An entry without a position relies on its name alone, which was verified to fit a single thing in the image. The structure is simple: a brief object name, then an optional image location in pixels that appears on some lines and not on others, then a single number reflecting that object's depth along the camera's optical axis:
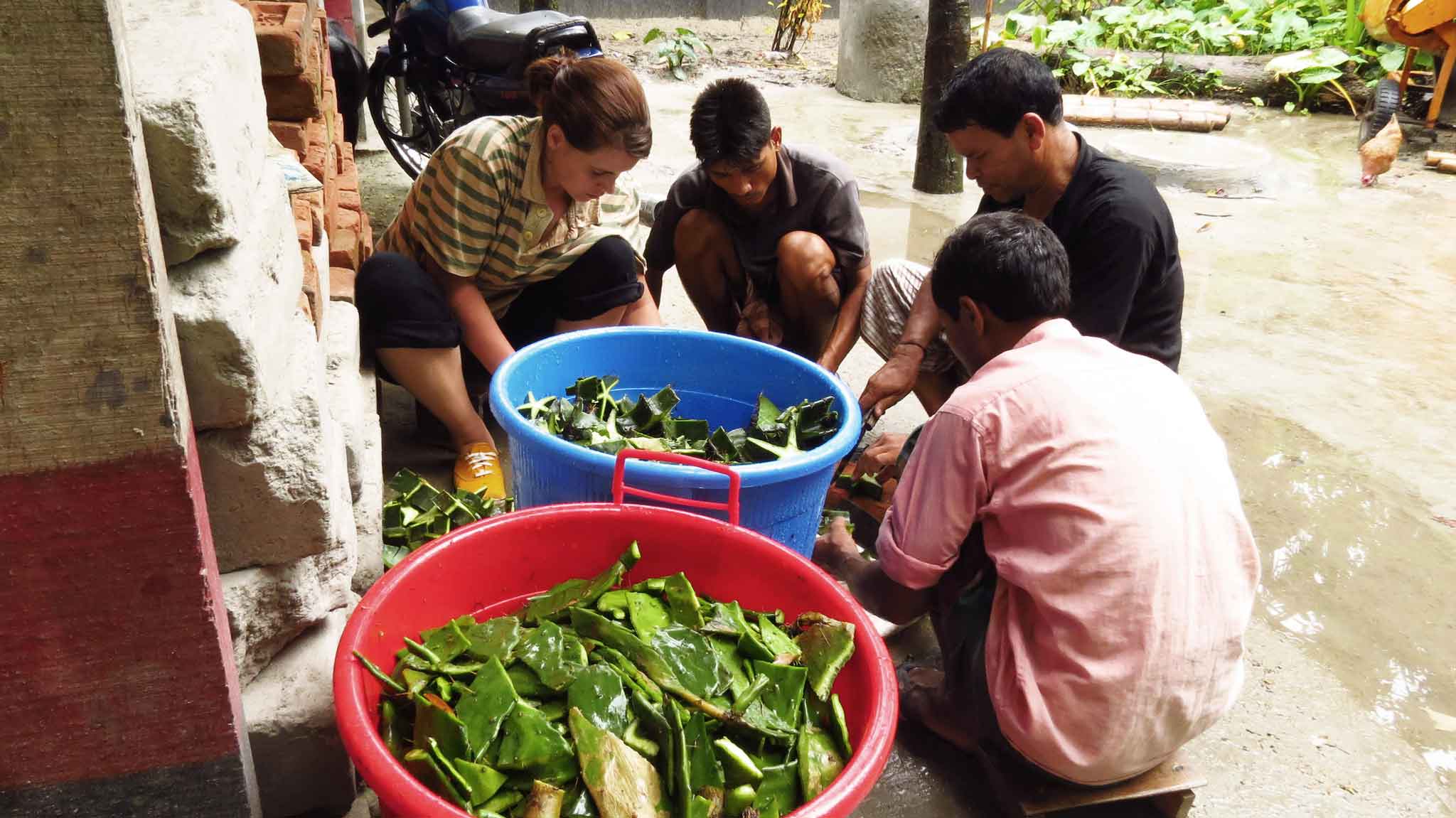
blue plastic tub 1.87
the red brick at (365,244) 3.25
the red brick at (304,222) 2.16
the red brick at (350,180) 3.48
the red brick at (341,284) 2.53
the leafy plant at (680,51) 8.85
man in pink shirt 1.67
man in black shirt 2.51
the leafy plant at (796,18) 10.00
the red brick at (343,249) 2.71
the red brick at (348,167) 3.70
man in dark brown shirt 3.10
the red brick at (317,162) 2.60
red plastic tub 1.46
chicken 6.71
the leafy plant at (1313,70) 8.59
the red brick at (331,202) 2.80
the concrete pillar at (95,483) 1.01
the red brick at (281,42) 2.34
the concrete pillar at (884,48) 8.45
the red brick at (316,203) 2.37
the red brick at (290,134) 2.47
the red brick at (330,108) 3.37
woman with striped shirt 2.57
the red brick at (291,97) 2.51
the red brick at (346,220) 2.96
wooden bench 1.88
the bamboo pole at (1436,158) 7.17
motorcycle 4.62
